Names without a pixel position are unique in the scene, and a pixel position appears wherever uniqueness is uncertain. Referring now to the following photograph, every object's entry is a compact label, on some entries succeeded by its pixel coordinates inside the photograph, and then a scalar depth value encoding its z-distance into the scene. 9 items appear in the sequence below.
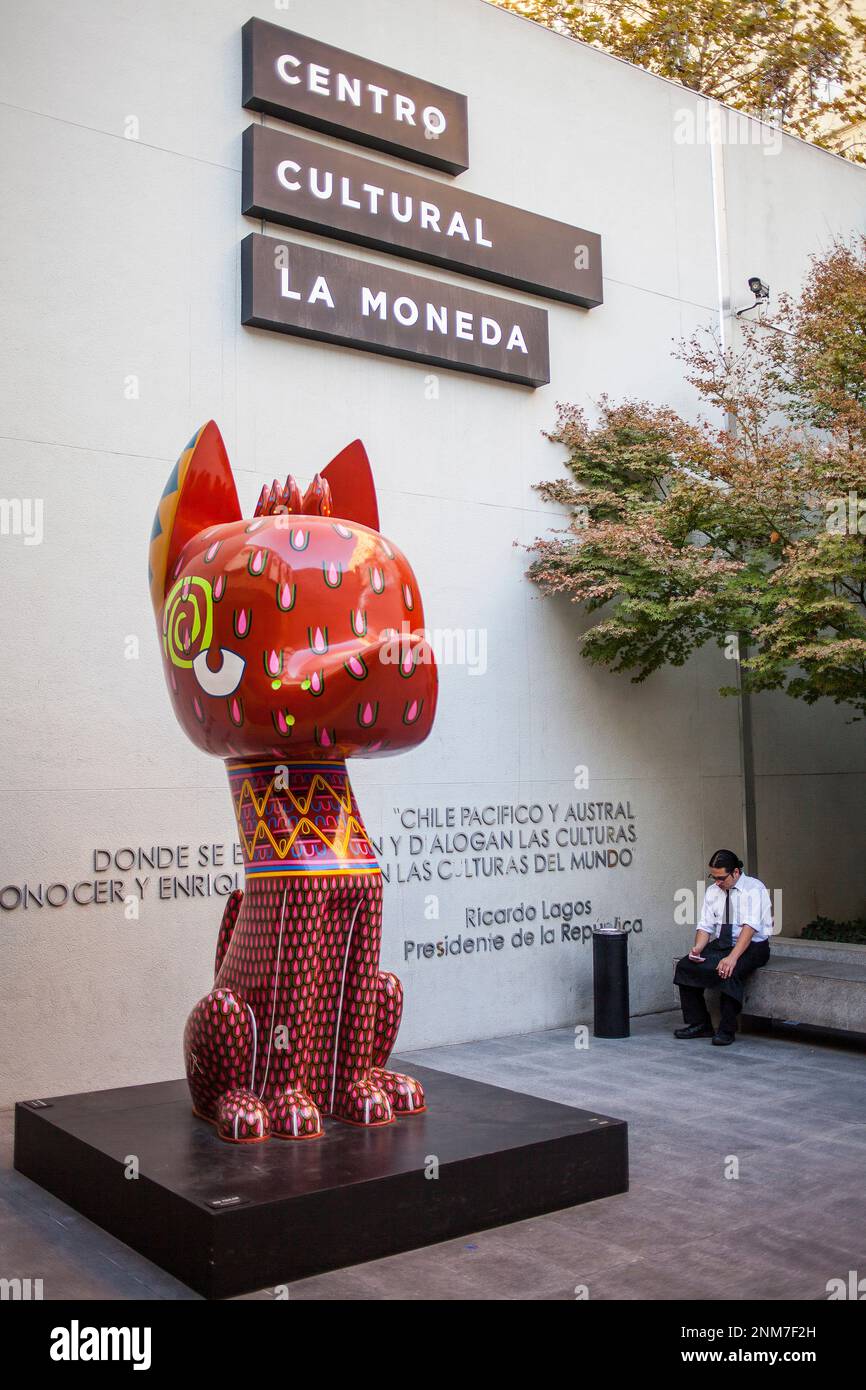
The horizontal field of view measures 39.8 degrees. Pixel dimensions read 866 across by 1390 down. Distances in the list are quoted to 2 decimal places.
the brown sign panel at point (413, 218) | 7.76
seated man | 7.99
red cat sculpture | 4.46
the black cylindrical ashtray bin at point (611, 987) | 8.30
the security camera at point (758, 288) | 10.51
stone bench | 7.60
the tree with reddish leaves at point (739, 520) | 8.22
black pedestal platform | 3.87
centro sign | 7.80
